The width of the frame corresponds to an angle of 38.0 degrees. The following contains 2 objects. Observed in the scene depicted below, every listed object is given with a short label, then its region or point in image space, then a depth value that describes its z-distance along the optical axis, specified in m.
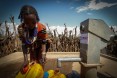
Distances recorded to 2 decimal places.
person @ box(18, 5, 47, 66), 1.29
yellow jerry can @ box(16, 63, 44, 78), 1.27
